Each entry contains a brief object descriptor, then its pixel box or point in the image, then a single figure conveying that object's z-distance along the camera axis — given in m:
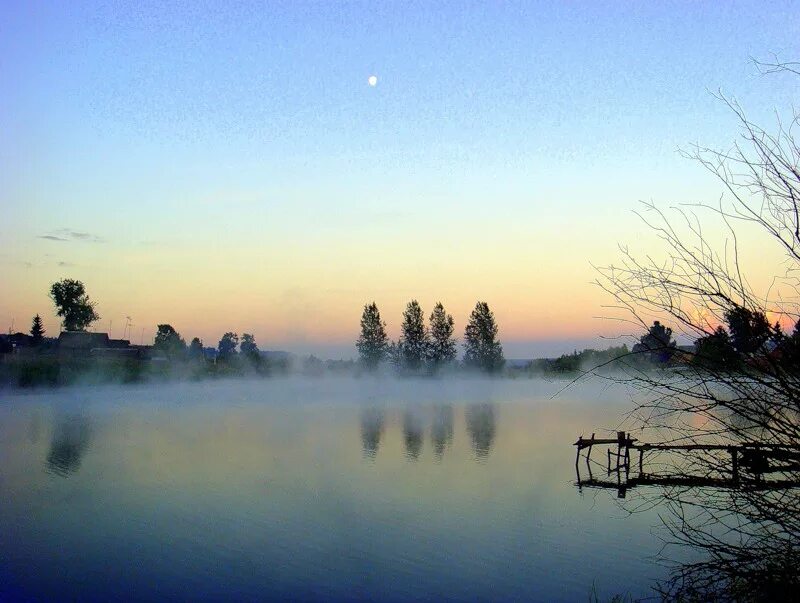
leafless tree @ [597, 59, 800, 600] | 5.75
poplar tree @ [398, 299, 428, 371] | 120.50
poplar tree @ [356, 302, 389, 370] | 117.94
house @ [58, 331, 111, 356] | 108.56
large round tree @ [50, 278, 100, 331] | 118.62
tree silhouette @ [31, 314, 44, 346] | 124.31
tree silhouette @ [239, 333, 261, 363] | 156.00
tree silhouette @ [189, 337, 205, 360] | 158.98
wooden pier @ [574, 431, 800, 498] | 5.79
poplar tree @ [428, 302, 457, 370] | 120.12
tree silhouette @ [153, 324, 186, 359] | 143.55
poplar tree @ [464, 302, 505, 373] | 116.56
